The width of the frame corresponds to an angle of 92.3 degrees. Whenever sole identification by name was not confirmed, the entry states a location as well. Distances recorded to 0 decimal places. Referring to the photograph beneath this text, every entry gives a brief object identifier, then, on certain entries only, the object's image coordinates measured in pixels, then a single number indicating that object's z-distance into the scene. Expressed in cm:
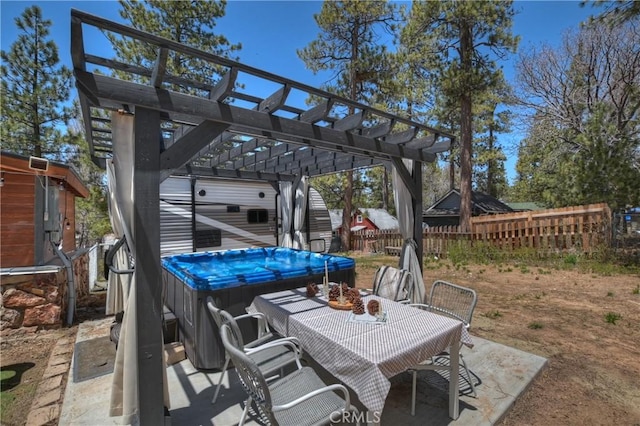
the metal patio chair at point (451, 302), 289
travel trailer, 630
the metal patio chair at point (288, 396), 161
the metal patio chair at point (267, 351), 222
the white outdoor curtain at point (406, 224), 445
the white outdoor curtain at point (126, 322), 221
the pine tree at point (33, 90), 909
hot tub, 318
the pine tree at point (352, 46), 1162
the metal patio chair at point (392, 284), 374
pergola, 211
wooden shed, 425
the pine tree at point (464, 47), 1013
